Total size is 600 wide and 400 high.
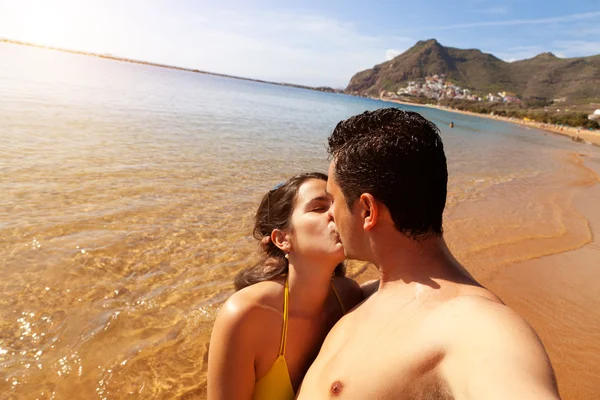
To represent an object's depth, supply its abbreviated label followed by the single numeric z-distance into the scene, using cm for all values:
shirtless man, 44
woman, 68
